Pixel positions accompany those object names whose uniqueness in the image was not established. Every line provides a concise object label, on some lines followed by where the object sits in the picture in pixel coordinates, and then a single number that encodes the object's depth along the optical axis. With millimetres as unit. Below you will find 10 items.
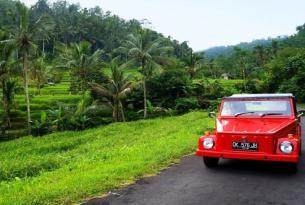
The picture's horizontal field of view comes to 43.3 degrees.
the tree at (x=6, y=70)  29516
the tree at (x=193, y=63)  52062
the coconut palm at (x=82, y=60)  34281
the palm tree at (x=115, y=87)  32219
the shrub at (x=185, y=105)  39000
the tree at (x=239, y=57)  58981
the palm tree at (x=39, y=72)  48500
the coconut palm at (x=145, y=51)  34969
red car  7758
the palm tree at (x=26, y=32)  28344
